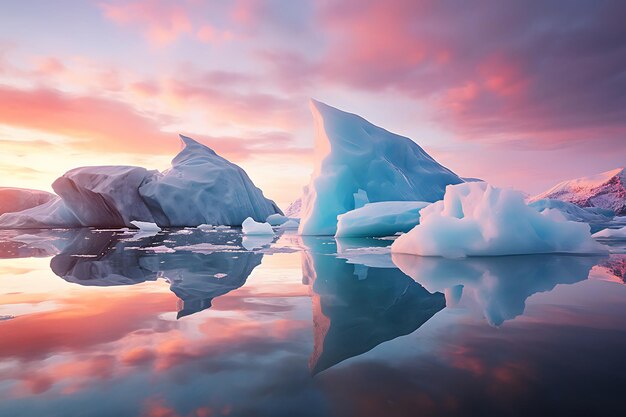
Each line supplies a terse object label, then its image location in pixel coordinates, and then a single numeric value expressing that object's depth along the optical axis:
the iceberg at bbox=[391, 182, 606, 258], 5.42
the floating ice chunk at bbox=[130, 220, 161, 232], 17.69
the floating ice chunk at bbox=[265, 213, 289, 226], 30.25
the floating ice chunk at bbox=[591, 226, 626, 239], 10.30
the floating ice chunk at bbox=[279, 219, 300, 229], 23.19
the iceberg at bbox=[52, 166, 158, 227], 20.73
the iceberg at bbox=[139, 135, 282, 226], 22.30
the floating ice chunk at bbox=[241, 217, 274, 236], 13.81
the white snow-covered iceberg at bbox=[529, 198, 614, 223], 22.34
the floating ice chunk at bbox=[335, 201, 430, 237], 9.95
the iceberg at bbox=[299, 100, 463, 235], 12.25
